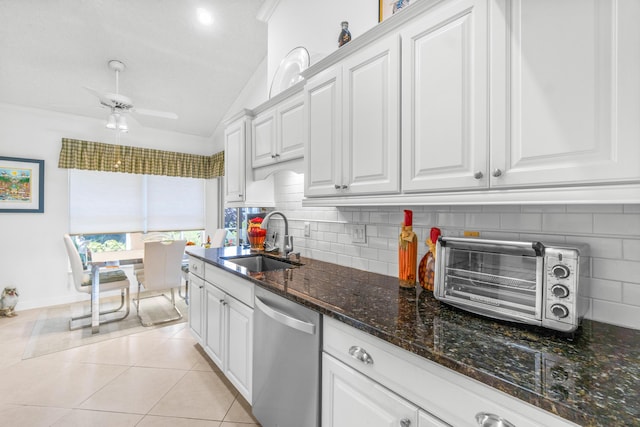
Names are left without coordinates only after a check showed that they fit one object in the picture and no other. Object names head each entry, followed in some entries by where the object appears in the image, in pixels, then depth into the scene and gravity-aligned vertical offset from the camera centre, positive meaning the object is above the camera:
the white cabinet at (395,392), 0.71 -0.52
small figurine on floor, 3.51 -1.13
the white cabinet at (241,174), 2.62 +0.34
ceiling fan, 2.79 +1.02
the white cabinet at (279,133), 2.06 +0.60
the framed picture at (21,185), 3.66 +0.29
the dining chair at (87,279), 3.22 -0.81
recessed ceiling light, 2.93 +1.97
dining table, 3.04 -0.60
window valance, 4.01 +0.75
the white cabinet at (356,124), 1.35 +0.45
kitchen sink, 2.29 -0.42
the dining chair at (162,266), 3.35 -0.67
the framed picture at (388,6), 1.67 +1.21
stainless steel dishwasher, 1.25 -0.73
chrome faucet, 2.30 -0.24
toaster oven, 0.87 -0.23
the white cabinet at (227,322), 1.78 -0.78
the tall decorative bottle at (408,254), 1.43 -0.21
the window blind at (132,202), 4.14 +0.10
